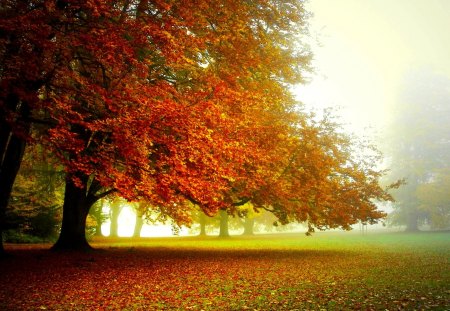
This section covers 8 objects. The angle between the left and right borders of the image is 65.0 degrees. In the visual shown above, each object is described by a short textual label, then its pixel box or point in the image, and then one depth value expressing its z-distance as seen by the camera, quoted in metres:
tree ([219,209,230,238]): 46.26
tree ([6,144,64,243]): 23.36
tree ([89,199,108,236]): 35.77
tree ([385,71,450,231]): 53.78
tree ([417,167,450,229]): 47.31
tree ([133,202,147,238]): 54.39
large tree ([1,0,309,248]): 11.01
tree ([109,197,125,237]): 52.78
